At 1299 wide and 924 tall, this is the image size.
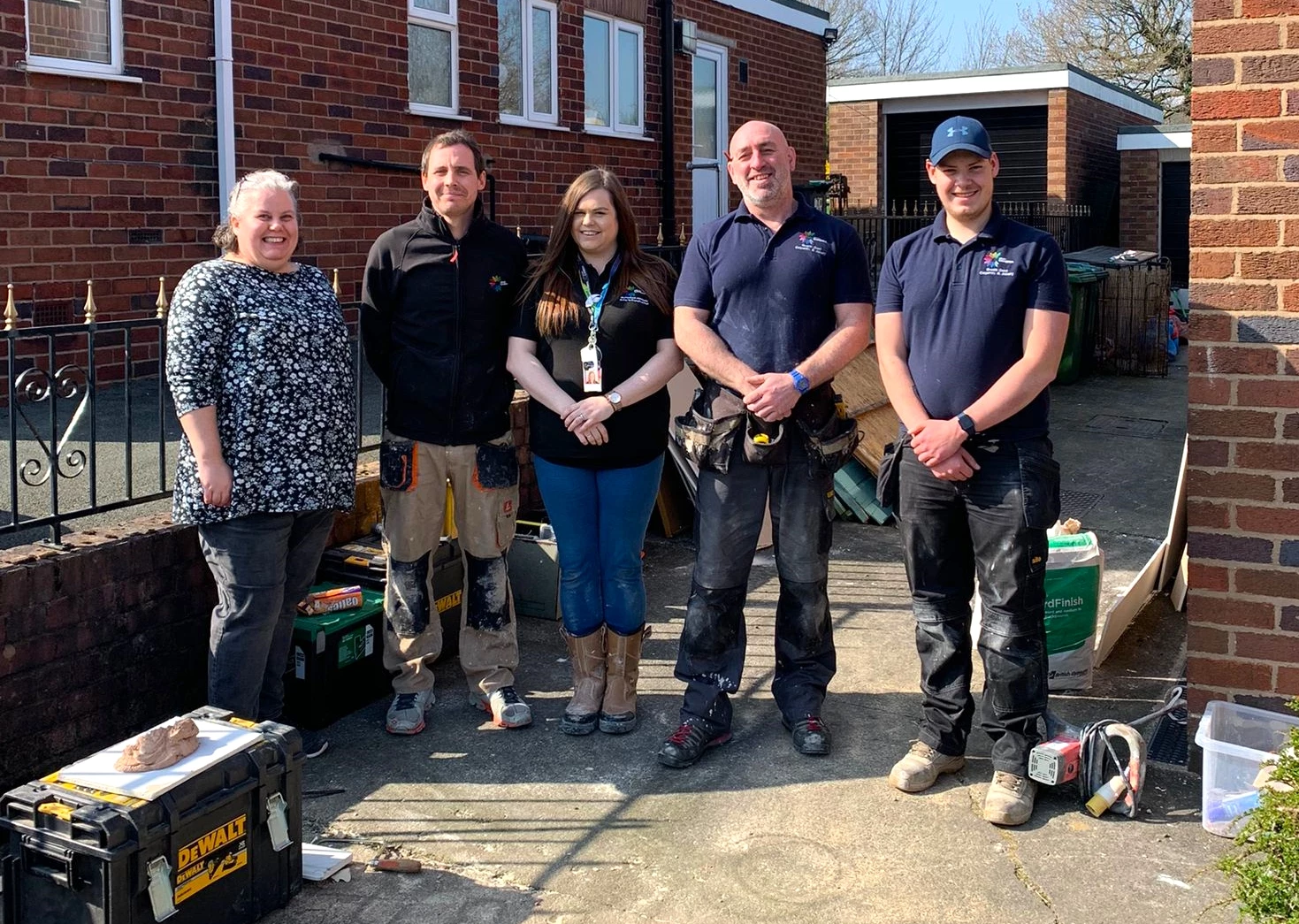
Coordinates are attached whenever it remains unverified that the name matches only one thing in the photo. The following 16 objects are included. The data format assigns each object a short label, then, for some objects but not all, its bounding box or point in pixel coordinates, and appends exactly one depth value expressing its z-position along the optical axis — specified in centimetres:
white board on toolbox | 323
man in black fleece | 462
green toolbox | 477
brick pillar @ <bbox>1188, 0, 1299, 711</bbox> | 407
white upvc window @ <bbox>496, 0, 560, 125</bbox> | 1112
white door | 1411
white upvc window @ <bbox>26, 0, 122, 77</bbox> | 705
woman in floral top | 400
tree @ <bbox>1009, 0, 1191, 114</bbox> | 3109
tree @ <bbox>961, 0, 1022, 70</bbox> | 4571
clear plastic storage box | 382
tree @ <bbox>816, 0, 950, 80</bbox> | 3978
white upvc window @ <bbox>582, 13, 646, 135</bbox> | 1236
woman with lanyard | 458
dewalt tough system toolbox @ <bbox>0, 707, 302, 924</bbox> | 310
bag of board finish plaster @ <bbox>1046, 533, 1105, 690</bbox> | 509
